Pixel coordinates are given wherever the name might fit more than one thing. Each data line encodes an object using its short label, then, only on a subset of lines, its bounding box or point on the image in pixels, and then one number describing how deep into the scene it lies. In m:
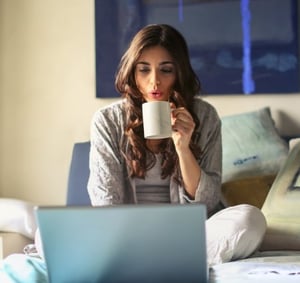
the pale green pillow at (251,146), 3.44
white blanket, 2.24
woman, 3.04
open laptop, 2.12
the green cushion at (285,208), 2.90
